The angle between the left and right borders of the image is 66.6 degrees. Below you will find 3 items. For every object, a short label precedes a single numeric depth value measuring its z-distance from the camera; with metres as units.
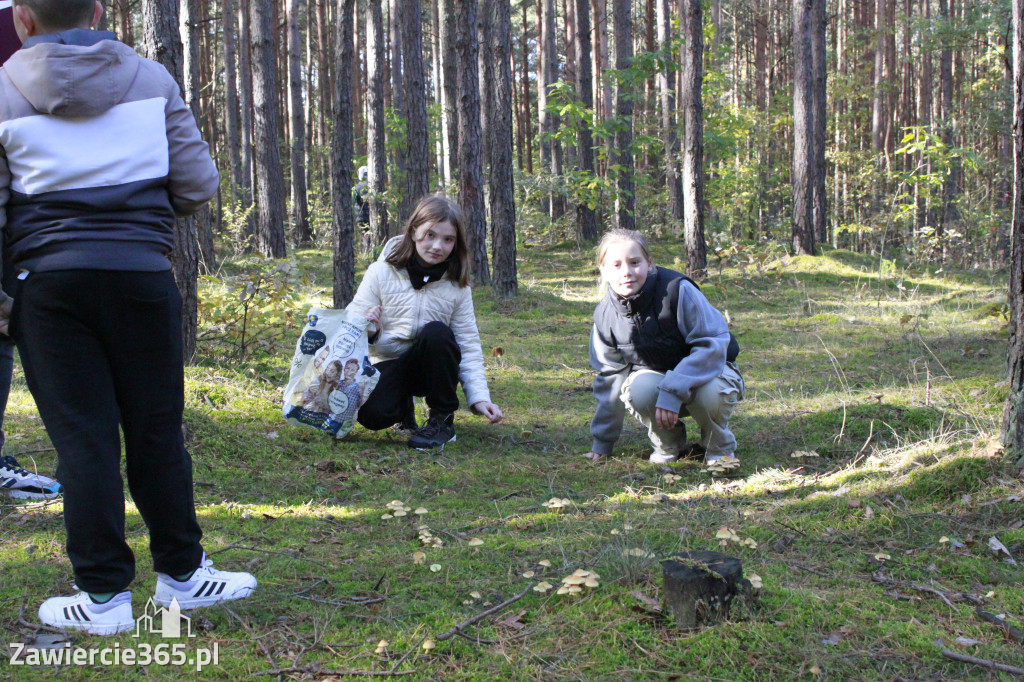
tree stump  2.24
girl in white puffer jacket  4.51
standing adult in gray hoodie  2.06
